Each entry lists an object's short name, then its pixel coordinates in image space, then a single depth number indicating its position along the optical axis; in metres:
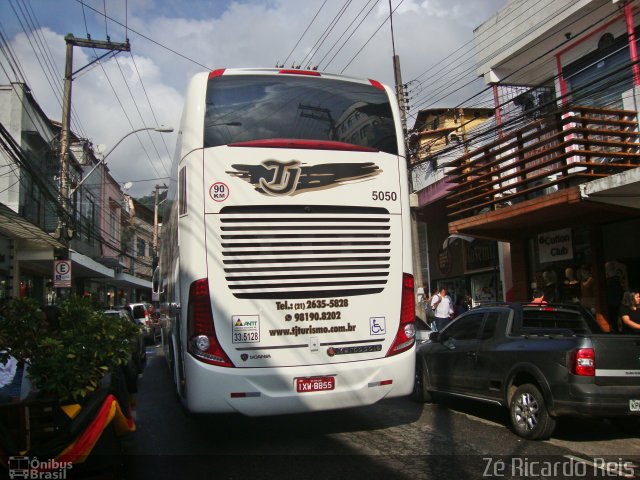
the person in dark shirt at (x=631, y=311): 8.41
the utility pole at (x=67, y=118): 18.06
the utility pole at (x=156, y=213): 40.23
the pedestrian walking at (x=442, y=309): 15.45
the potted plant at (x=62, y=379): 4.21
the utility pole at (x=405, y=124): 16.45
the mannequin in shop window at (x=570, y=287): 13.26
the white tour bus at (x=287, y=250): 5.53
